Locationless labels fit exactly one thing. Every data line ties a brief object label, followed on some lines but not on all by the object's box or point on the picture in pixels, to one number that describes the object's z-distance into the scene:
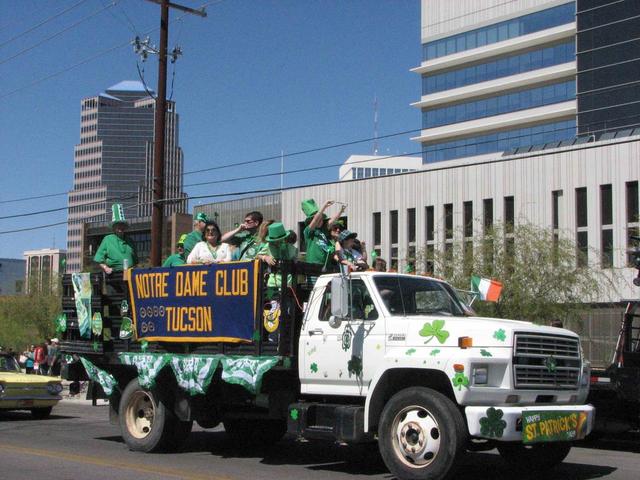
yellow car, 17.62
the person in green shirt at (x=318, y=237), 11.44
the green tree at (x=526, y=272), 29.69
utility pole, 22.48
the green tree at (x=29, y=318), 54.91
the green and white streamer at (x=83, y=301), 13.04
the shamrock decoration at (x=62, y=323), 13.59
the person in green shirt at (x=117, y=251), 13.34
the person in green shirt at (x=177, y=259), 13.01
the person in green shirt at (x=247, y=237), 11.88
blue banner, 11.03
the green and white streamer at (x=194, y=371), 11.32
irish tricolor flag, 11.97
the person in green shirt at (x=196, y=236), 12.76
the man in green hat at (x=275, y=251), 10.94
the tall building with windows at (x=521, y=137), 47.09
